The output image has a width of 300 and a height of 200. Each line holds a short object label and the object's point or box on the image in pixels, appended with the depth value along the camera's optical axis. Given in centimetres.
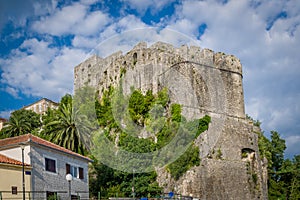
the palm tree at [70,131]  3956
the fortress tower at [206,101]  3913
